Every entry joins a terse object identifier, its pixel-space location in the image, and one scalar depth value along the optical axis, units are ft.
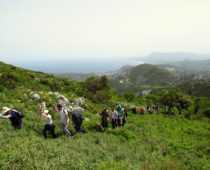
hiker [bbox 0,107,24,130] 34.45
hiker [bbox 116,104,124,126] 49.86
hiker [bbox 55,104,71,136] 37.15
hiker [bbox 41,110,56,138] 34.95
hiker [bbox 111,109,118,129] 48.81
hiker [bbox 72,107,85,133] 40.14
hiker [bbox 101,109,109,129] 46.46
